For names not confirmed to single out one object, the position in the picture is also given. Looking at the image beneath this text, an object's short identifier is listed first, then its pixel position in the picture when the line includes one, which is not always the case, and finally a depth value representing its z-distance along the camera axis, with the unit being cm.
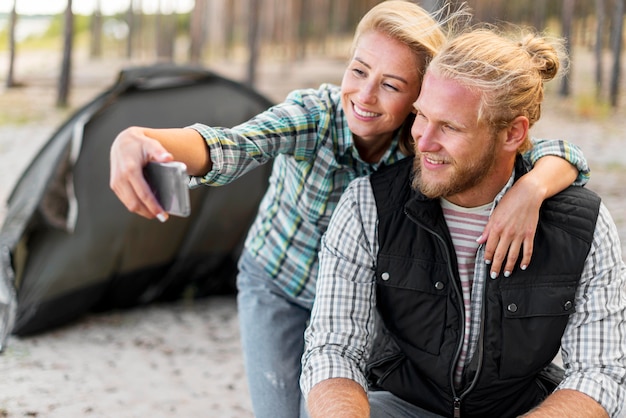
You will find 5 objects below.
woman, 168
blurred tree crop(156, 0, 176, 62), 947
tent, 339
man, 168
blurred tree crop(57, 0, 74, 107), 779
